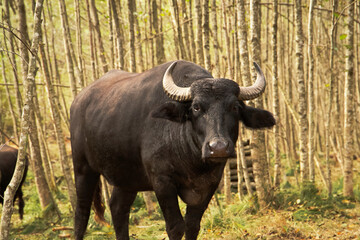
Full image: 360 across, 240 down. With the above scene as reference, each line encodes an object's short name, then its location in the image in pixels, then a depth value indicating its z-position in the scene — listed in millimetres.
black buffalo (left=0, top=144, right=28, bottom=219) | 17344
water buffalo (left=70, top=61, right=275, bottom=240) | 7684
